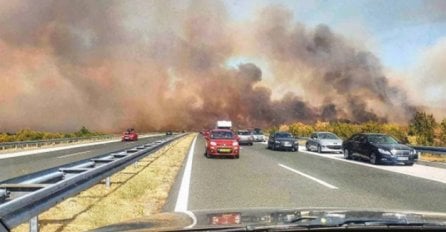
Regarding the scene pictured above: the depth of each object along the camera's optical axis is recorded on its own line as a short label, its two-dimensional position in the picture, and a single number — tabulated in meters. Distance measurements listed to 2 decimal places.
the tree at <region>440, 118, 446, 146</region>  49.81
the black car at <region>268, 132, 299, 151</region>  34.38
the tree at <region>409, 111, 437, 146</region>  52.36
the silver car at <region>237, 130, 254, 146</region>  46.50
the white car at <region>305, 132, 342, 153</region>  32.31
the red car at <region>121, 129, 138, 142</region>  66.75
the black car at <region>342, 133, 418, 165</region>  22.00
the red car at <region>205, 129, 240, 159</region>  25.47
